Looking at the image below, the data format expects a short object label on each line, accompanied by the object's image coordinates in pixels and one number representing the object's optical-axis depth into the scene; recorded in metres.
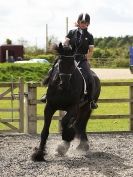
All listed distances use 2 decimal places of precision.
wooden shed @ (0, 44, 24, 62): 72.82
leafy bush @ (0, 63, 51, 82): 36.53
